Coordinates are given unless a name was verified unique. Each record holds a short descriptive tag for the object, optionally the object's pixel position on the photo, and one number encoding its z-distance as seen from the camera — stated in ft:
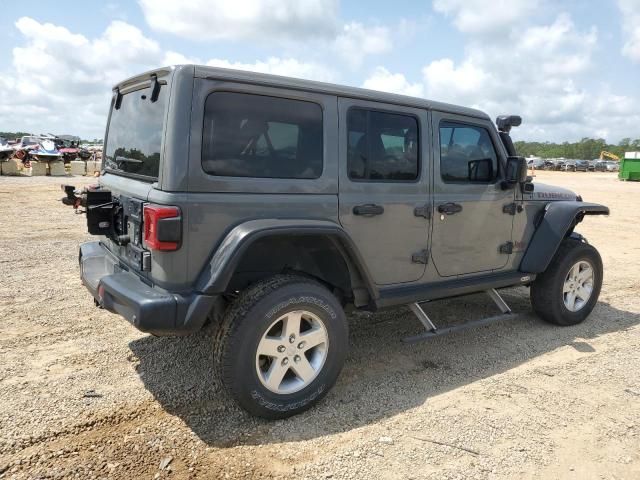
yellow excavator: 243.85
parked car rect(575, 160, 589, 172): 190.90
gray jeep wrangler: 9.07
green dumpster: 112.06
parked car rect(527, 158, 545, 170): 187.69
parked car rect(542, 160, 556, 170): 196.77
